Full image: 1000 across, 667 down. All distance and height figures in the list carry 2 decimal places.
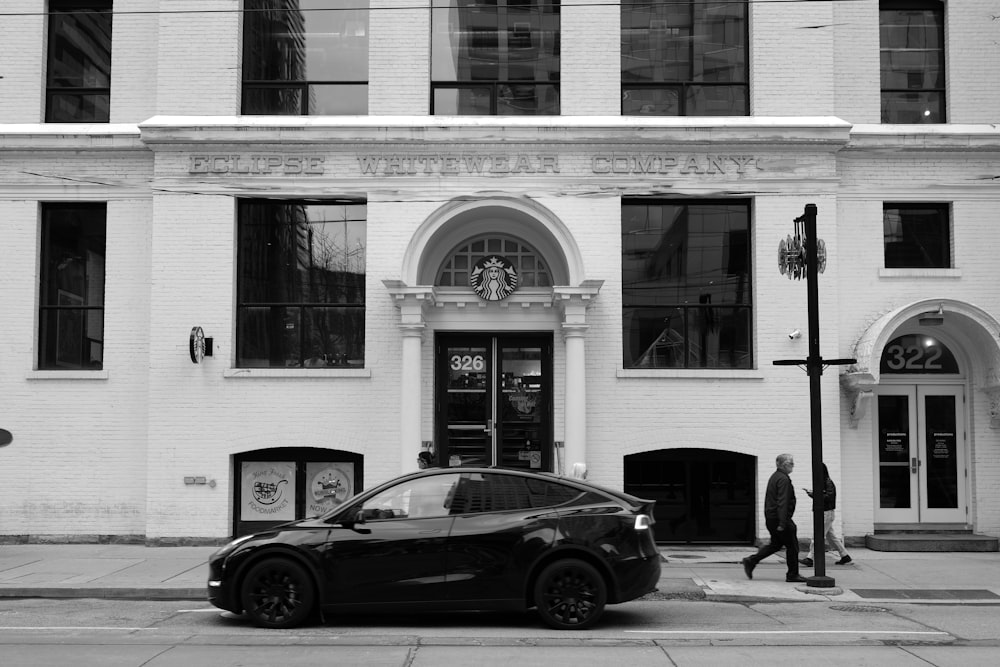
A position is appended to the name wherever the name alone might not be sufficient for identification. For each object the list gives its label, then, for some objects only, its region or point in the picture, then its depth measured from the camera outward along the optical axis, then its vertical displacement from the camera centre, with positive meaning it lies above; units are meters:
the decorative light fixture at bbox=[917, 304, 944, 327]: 15.43 +0.90
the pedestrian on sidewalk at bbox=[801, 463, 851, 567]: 14.00 -2.14
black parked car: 9.46 -1.81
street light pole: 12.17 +0.03
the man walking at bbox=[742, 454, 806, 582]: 12.52 -1.81
